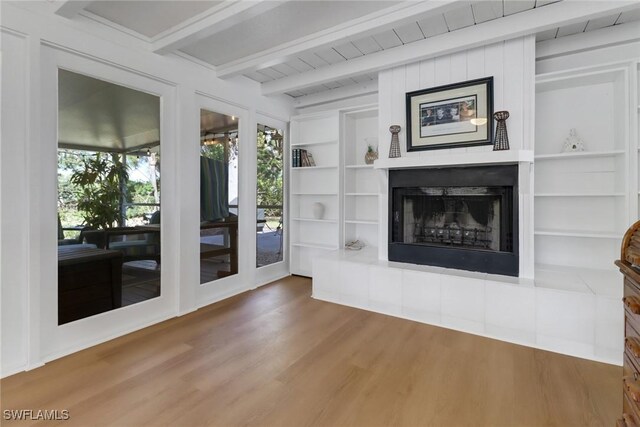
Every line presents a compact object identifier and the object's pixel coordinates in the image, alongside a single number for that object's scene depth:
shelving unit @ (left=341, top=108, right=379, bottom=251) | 3.94
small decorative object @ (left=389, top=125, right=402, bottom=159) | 3.16
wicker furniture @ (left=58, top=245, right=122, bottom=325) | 2.20
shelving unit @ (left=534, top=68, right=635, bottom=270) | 2.57
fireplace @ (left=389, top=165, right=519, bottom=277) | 2.69
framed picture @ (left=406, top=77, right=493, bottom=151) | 2.74
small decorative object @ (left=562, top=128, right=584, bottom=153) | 2.71
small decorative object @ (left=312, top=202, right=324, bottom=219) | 4.06
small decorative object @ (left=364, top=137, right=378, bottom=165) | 3.77
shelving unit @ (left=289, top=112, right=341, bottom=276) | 4.13
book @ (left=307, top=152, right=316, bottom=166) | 4.18
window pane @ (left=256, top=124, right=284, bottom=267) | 3.92
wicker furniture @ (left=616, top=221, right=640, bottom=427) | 1.08
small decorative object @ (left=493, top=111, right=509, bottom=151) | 2.62
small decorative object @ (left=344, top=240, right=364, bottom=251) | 3.86
